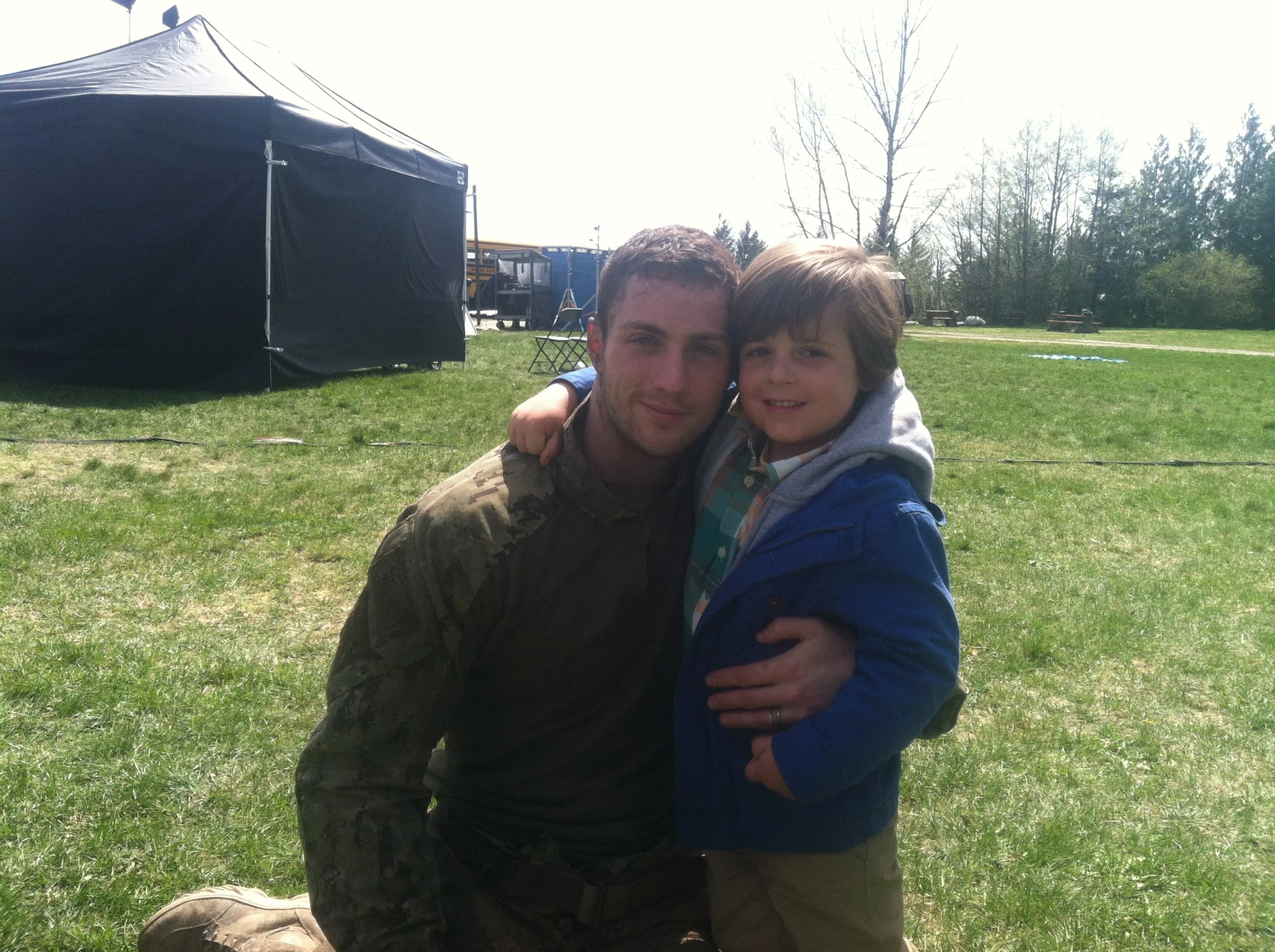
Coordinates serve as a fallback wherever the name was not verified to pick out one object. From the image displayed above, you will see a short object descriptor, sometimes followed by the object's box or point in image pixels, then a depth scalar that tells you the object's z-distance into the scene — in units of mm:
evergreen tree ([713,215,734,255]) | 61188
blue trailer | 34500
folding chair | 15891
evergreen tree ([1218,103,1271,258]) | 49406
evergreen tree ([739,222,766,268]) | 48603
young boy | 1668
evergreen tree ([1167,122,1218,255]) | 51000
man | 1774
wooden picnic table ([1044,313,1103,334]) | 39500
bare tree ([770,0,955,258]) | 30359
